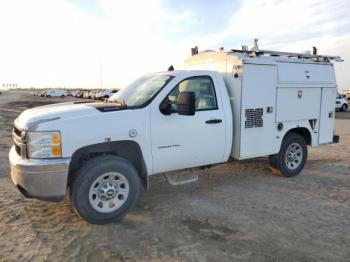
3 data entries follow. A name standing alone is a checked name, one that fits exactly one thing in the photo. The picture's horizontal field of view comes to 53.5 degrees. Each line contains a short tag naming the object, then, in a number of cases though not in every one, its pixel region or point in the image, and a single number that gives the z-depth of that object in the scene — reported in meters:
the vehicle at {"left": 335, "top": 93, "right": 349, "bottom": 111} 30.08
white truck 4.39
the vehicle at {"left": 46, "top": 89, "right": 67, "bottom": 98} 76.94
